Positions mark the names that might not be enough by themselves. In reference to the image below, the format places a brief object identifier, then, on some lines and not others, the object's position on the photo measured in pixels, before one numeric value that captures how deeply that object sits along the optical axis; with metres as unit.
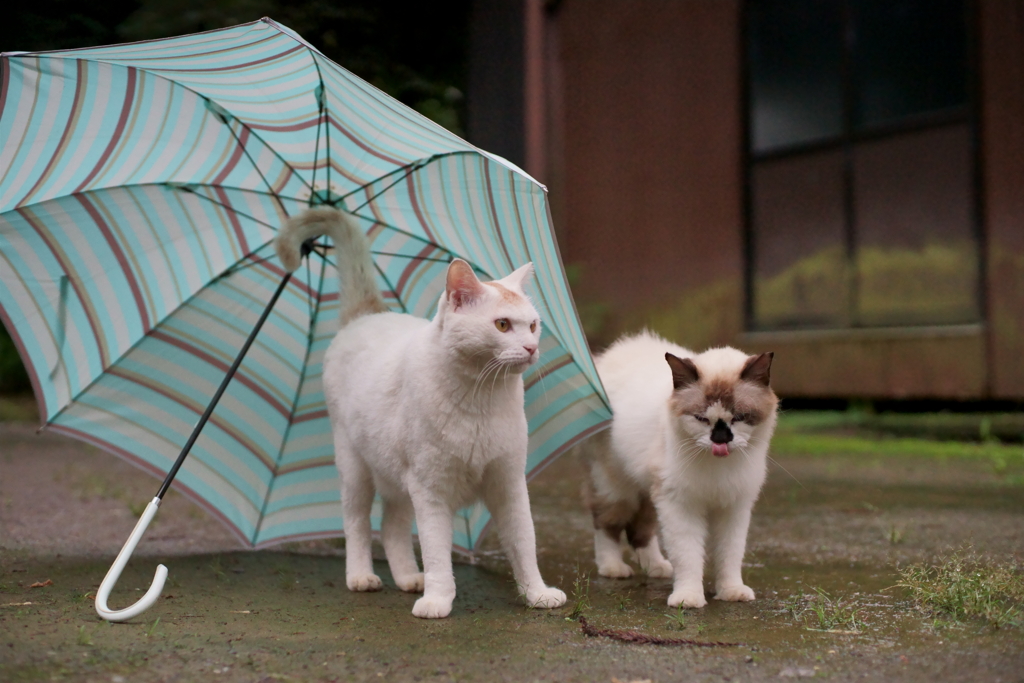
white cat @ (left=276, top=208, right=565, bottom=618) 2.89
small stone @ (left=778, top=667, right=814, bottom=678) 2.32
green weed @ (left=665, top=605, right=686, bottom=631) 2.80
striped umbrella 3.10
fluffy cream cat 3.11
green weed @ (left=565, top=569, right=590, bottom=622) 2.92
